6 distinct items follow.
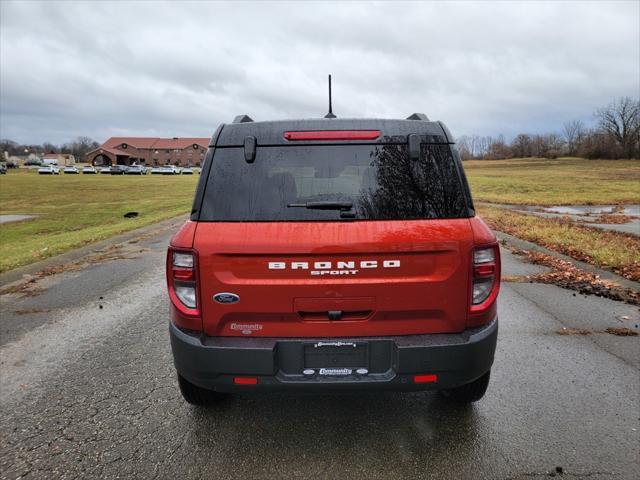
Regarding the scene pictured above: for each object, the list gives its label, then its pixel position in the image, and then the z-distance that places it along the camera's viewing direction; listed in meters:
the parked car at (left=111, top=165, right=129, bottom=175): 76.88
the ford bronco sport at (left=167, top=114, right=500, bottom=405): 2.41
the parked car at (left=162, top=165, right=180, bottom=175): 80.81
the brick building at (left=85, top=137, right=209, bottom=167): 115.75
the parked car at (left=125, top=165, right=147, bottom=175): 78.63
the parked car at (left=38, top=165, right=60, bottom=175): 73.75
